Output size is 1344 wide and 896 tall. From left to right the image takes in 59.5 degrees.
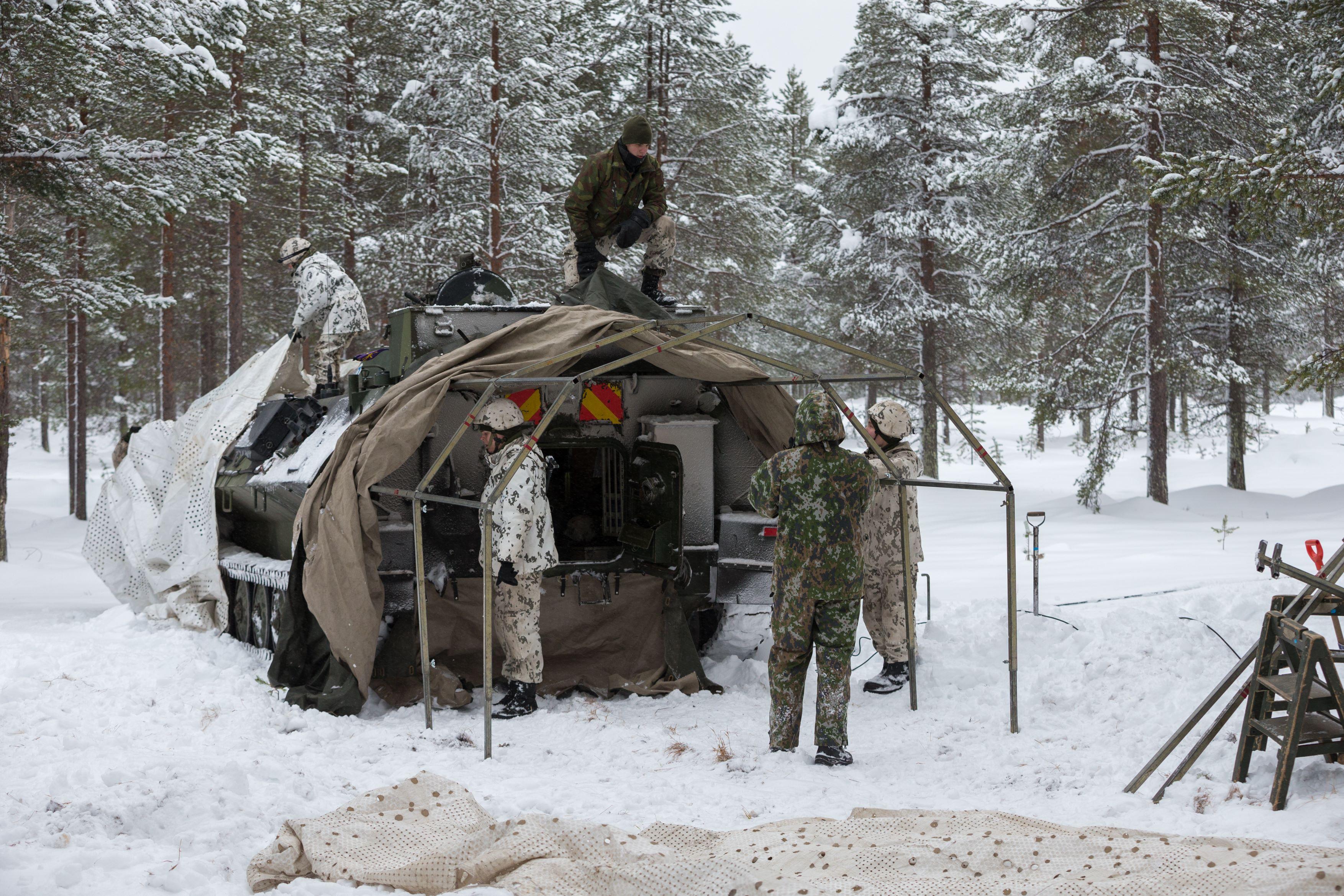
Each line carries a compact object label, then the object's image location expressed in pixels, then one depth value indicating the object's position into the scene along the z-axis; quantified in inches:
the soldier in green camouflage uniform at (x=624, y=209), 352.5
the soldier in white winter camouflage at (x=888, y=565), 323.3
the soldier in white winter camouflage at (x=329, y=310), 426.6
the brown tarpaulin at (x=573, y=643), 317.4
